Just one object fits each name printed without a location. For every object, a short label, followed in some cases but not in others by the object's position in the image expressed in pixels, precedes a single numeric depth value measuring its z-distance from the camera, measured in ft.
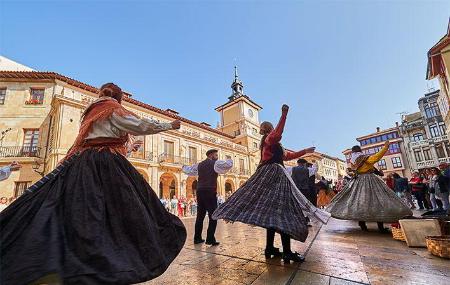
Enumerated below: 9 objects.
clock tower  104.88
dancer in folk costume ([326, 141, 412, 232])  13.35
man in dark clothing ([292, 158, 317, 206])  21.22
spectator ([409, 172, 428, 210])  33.17
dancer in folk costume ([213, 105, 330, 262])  8.10
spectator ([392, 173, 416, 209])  35.47
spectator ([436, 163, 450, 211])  25.39
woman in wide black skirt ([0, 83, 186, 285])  4.37
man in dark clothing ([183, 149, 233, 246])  13.93
